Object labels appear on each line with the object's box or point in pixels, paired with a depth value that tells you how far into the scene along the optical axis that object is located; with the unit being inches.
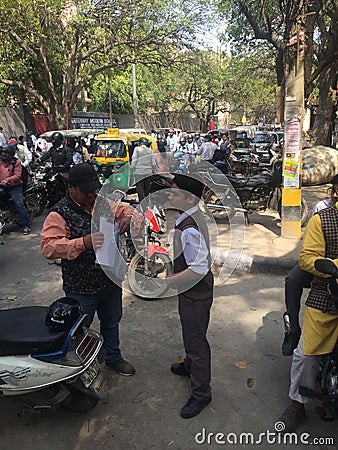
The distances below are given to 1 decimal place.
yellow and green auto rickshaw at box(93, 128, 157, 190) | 433.4
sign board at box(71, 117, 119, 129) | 810.6
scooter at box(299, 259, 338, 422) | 86.0
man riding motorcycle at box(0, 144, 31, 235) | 275.6
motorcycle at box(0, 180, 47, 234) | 284.4
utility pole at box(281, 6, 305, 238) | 233.9
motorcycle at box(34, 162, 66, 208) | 342.0
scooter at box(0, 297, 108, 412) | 95.3
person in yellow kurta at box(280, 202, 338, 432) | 92.7
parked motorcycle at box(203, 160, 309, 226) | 281.7
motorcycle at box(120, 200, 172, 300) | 173.6
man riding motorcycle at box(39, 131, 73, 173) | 357.3
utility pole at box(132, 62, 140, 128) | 961.1
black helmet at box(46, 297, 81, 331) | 98.3
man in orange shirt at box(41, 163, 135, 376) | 98.0
